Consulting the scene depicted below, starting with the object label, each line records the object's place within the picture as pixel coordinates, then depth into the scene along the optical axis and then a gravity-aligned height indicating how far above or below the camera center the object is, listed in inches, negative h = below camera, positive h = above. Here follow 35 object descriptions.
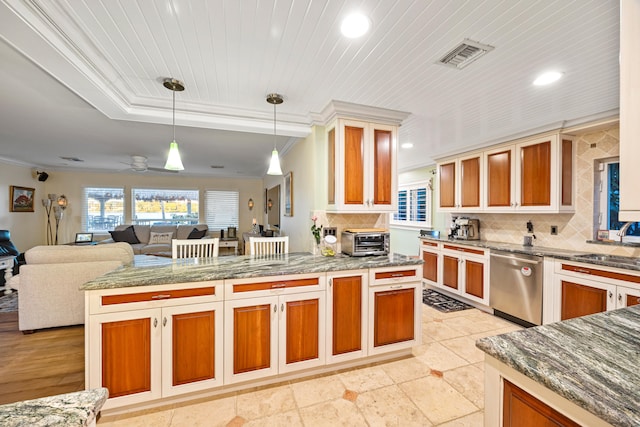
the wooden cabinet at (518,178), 120.3 +17.9
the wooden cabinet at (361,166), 105.9 +19.0
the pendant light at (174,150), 88.3 +21.8
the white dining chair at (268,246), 114.6 -15.9
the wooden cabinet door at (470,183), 154.3 +17.8
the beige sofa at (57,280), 114.8 -31.1
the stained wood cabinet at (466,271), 138.0 -34.5
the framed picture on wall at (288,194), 158.3 +11.1
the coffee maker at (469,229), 164.7 -11.3
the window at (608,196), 113.5 +6.9
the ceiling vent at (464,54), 67.8 +43.8
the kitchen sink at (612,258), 94.0 -18.7
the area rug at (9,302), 139.8 -52.8
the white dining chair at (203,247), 108.5 -15.7
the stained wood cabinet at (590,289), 89.7 -29.1
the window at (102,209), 268.8 +2.4
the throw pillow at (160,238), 260.5 -27.2
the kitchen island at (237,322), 67.4 -33.3
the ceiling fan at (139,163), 199.2 +38.2
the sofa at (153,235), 248.1 -24.4
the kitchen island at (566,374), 27.1 -19.5
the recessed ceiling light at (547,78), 80.9 +43.2
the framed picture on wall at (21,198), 215.8 +11.1
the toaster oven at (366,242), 104.1 -12.5
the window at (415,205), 224.7 +5.9
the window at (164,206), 285.1 +5.9
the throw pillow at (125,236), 254.4 -24.5
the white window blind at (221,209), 304.8 +2.8
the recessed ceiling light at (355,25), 59.0 +44.2
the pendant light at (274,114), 97.2 +42.6
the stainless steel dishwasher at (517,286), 115.9 -35.8
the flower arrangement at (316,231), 113.3 -8.7
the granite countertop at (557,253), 92.8 -18.5
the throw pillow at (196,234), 266.7 -23.6
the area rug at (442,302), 145.3 -54.3
